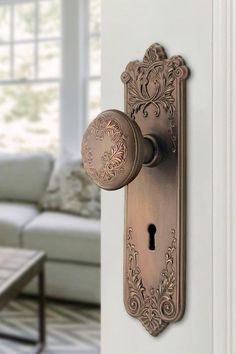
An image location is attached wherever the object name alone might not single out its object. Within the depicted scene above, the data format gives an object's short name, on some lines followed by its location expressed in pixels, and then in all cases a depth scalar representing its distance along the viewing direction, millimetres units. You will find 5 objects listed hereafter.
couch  2523
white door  347
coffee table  1710
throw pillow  2871
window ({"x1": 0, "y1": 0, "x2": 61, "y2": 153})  3576
